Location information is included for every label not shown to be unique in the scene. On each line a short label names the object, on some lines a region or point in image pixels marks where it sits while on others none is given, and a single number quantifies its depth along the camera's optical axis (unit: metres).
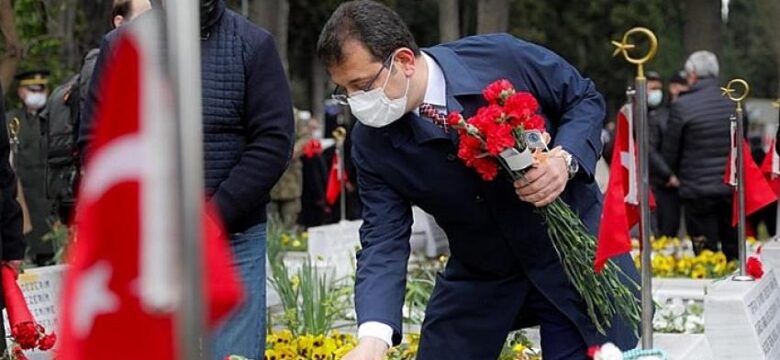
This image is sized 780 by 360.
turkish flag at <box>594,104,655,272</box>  4.27
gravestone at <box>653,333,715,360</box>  5.48
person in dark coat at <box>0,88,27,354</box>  5.70
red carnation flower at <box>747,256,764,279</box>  7.02
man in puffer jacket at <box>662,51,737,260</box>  11.16
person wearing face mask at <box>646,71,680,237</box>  13.17
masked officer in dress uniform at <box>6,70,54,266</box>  11.70
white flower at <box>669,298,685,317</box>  8.46
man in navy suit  4.04
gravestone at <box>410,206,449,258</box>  11.37
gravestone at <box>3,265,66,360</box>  7.86
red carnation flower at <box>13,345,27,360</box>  6.06
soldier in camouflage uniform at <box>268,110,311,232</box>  14.45
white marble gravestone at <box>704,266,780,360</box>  6.04
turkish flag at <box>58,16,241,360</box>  2.13
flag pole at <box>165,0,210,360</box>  2.01
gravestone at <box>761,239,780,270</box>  8.30
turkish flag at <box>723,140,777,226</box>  7.64
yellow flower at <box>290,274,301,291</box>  8.23
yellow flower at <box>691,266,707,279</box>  10.32
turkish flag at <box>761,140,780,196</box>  8.61
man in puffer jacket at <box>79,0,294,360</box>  4.79
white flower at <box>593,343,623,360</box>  4.11
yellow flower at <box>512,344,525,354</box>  6.53
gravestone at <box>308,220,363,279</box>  11.22
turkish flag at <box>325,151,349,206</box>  16.20
